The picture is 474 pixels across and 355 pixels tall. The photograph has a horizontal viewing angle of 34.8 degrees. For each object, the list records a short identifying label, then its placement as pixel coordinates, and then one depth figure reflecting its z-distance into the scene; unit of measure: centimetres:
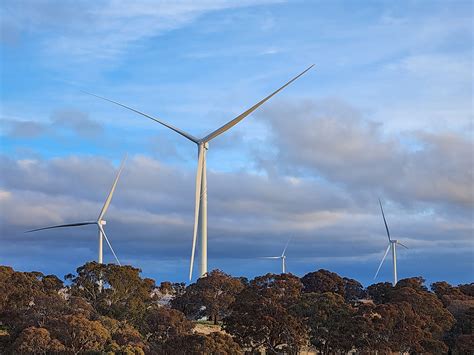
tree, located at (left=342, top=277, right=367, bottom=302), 14425
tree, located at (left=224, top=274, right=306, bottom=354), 8800
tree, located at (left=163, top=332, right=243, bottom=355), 6850
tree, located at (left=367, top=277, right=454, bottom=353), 8412
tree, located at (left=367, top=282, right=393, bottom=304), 12901
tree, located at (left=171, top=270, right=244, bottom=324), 12319
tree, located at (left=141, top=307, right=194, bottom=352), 8550
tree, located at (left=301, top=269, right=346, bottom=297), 14125
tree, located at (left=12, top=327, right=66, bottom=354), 6844
